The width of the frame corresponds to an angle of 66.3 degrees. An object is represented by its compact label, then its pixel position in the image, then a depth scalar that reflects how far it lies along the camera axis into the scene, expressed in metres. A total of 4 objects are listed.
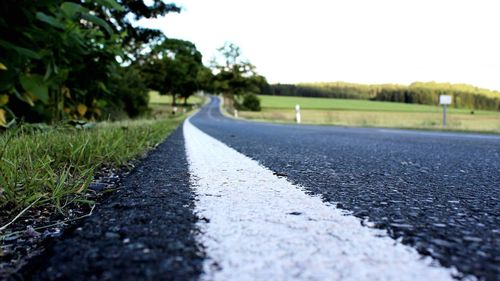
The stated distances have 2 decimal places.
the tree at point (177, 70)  52.25
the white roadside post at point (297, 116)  18.98
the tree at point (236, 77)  69.62
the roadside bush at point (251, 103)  68.62
